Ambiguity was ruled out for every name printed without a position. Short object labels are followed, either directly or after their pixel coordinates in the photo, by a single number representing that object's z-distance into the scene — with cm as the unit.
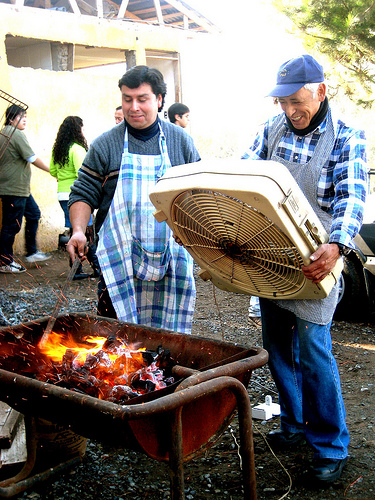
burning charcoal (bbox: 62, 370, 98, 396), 237
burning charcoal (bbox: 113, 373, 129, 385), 249
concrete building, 875
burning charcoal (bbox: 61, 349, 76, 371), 260
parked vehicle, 552
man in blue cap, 252
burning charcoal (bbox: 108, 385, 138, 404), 232
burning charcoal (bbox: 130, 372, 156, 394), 243
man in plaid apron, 304
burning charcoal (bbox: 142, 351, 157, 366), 267
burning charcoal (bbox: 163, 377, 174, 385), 253
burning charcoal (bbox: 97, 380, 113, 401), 235
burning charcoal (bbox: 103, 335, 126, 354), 275
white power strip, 357
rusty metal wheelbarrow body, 190
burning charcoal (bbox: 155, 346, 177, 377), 265
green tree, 702
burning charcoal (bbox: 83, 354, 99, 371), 255
